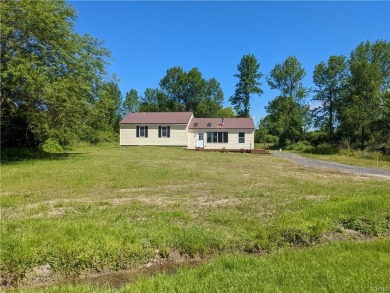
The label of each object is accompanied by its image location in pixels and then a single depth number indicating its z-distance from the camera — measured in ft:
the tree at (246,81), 185.50
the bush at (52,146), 80.10
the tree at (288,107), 143.33
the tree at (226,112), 204.64
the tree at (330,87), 144.56
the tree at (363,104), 104.87
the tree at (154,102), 203.41
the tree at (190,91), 203.92
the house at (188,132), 112.68
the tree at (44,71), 45.79
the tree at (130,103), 218.38
